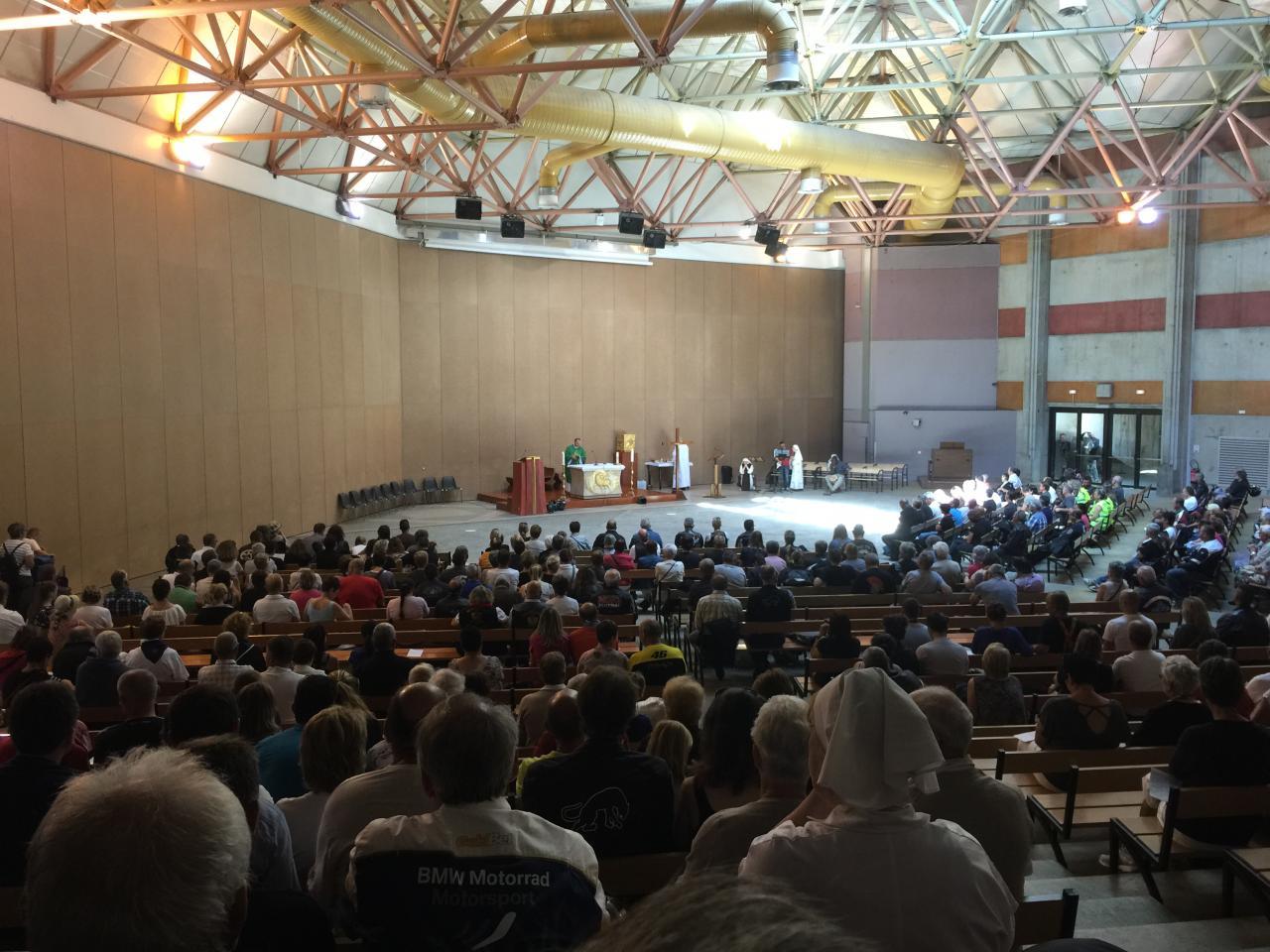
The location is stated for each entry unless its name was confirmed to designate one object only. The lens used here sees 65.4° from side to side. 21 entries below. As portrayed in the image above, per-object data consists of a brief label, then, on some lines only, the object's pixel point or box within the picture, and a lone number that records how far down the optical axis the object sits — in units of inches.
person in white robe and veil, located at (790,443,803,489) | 1039.0
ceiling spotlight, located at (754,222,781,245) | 808.9
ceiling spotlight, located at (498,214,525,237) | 778.8
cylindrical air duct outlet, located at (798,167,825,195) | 671.8
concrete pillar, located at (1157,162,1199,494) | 870.4
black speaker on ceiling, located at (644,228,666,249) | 819.4
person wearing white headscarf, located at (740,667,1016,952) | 81.7
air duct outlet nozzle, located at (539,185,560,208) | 717.9
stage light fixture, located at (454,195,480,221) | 717.3
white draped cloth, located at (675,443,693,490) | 997.2
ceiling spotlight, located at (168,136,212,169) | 582.5
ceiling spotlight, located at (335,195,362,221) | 786.2
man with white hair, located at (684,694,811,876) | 114.3
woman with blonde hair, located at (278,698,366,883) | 140.5
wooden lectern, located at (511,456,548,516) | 855.4
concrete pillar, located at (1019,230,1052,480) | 1024.9
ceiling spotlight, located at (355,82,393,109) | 558.3
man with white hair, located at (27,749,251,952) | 49.3
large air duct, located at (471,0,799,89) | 479.8
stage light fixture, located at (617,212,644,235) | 764.6
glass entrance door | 943.7
